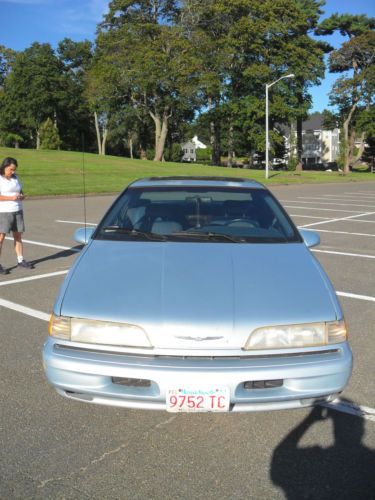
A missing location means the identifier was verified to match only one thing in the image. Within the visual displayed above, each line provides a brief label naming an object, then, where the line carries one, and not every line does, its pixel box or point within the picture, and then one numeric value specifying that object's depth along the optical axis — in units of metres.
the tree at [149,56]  44.44
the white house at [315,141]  115.12
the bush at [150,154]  75.12
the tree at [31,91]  66.19
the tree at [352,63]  54.56
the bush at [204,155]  104.94
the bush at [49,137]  60.13
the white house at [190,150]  128.14
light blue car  2.60
